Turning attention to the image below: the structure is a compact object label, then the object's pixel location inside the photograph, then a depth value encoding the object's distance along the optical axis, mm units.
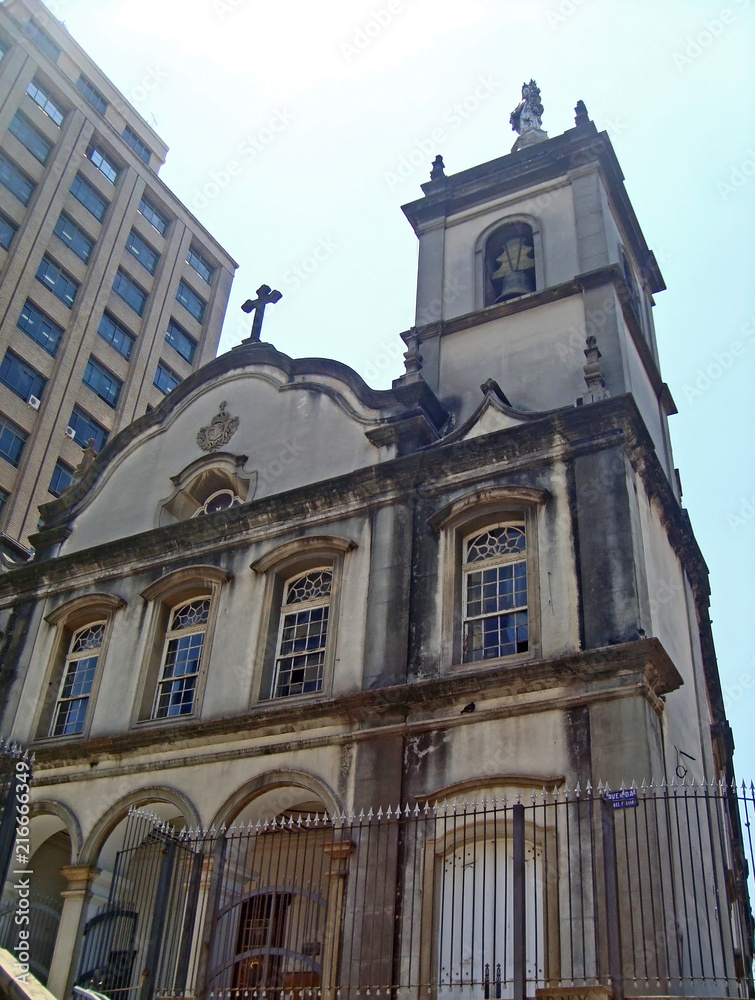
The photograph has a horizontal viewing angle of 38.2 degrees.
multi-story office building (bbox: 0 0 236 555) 33594
